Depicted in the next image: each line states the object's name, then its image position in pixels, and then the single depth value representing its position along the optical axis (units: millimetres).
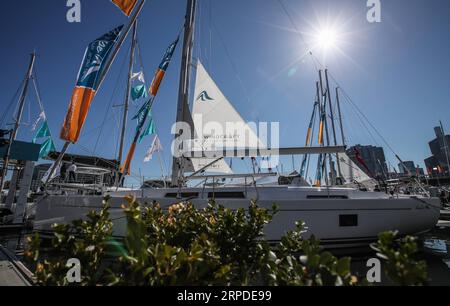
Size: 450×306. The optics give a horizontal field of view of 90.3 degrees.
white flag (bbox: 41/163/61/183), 7174
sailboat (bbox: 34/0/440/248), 6227
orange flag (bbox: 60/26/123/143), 6172
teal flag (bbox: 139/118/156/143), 12430
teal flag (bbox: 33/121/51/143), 17797
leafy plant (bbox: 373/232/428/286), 1256
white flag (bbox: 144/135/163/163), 12078
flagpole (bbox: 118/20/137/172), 12652
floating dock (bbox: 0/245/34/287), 3775
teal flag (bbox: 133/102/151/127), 11242
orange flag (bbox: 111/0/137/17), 6992
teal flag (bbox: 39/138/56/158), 15944
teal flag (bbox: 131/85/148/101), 13742
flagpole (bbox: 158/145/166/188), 12291
